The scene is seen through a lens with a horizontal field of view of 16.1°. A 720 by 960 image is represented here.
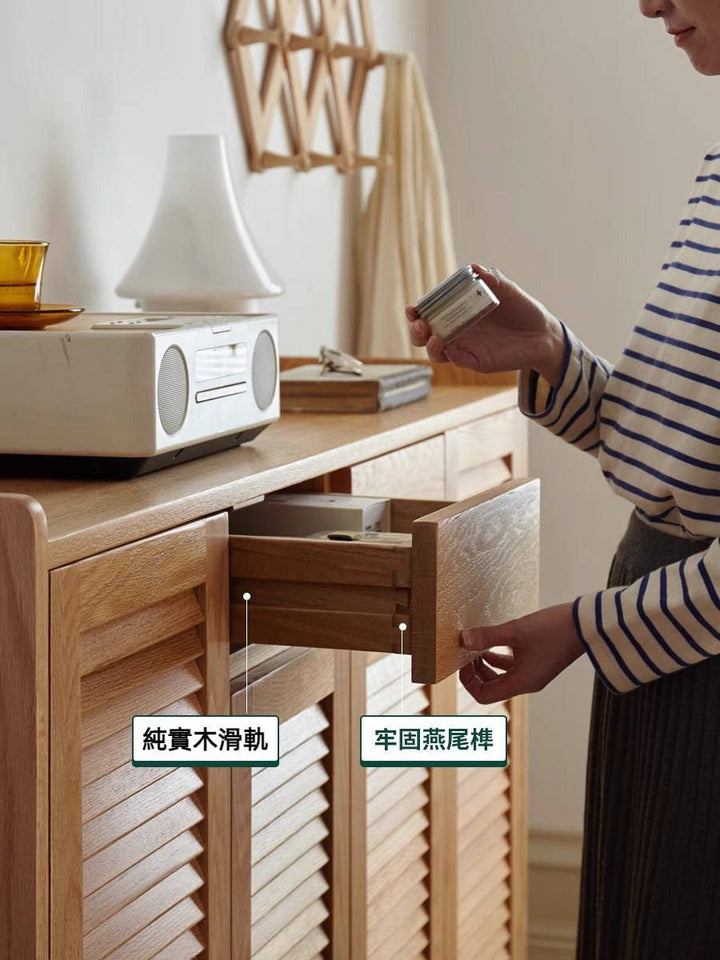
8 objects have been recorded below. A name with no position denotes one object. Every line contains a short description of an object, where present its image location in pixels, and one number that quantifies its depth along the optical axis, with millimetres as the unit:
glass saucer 2551
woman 2567
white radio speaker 2488
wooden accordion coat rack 3567
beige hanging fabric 4135
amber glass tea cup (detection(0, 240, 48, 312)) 2571
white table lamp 3064
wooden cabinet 2249
